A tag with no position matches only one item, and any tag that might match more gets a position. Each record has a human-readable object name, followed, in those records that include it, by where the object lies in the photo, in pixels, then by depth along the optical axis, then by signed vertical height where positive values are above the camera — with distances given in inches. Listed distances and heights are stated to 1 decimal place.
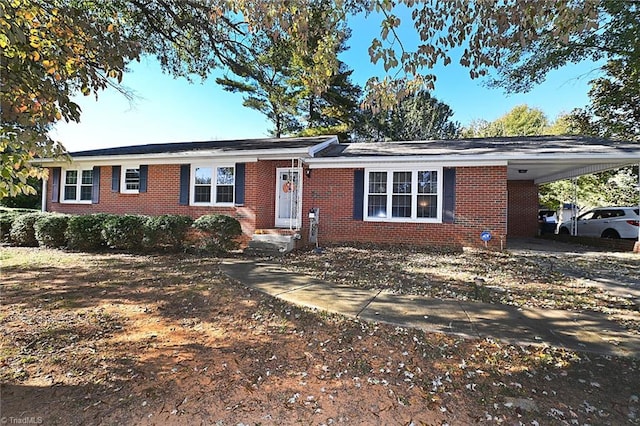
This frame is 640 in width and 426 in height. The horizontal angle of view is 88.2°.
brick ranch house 382.3 +41.3
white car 442.9 -3.6
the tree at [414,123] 1039.0 +292.9
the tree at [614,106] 605.6 +224.0
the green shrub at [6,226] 428.5 -24.8
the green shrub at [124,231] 368.2 -24.3
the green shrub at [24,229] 412.2 -27.1
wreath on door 452.1 +36.2
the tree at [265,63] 331.9 +168.9
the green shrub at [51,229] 394.0 -25.9
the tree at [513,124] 1336.1 +395.3
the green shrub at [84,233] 377.7 -27.8
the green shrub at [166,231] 368.2 -22.9
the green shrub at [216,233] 370.6 -24.0
